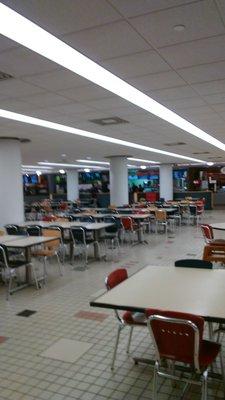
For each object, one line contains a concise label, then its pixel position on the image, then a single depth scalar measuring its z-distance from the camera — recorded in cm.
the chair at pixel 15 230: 728
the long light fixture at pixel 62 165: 1806
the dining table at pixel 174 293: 239
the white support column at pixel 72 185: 2333
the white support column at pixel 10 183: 866
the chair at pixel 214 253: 525
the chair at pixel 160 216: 1103
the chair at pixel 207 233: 641
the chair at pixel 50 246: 611
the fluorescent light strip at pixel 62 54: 280
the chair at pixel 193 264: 343
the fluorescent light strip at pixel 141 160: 1716
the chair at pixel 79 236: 703
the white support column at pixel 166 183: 2056
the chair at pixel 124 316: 292
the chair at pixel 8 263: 509
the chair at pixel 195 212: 1324
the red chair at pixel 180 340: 209
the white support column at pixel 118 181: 1443
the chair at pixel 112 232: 818
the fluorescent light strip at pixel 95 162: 1822
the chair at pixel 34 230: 713
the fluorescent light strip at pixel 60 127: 619
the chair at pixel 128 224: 900
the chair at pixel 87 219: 991
